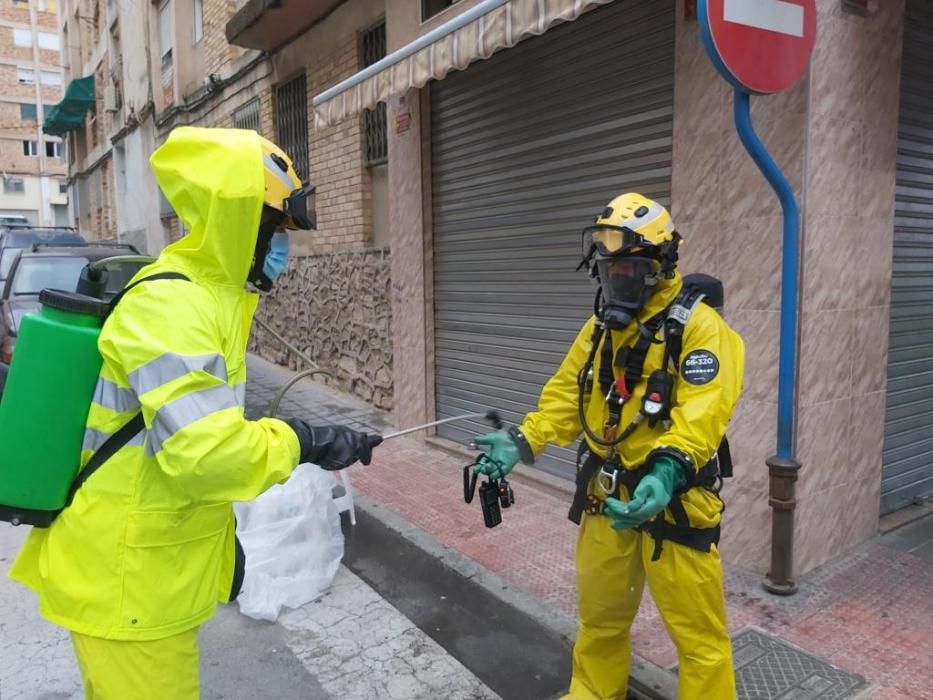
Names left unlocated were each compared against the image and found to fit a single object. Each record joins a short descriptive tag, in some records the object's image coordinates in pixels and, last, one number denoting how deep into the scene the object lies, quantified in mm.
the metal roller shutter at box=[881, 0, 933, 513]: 4020
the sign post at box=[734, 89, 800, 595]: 3291
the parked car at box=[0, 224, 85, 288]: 11148
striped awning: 3729
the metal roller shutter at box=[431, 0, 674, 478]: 4402
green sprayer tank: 1644
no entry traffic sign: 2918
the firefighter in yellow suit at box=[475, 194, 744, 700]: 2213
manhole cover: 2846
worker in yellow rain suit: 1588
